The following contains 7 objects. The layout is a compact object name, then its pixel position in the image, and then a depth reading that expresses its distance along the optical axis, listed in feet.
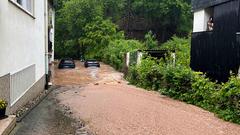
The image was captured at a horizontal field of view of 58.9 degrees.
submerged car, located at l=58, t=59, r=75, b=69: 78.60
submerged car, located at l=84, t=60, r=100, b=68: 82.29
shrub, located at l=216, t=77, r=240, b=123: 23.27
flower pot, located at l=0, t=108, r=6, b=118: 16.25
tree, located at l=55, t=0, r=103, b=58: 100.68
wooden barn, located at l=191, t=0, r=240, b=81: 30.98
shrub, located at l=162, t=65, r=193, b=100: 33.21
